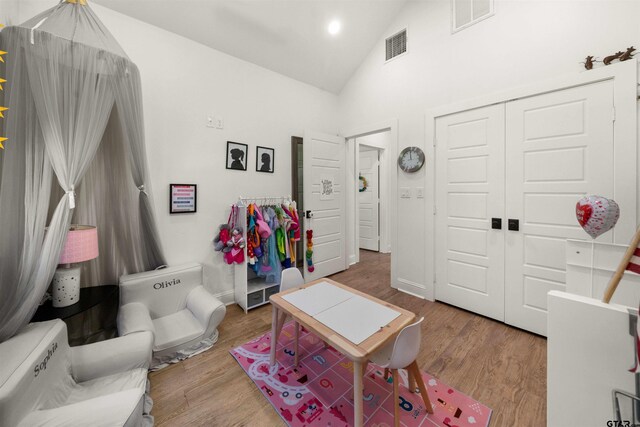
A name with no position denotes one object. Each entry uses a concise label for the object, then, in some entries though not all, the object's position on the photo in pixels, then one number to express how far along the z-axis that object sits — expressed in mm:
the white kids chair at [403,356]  1190
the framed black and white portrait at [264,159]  3162
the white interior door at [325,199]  3459
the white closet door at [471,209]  2438
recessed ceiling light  3004
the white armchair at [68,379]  1006
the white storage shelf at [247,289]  2727
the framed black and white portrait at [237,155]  2898
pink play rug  1435
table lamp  1569
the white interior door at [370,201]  5391
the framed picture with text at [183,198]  2549
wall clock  2933
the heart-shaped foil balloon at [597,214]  1396
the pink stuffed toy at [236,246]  2703
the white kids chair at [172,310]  1865
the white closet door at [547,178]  1913
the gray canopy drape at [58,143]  1348
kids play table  1190
